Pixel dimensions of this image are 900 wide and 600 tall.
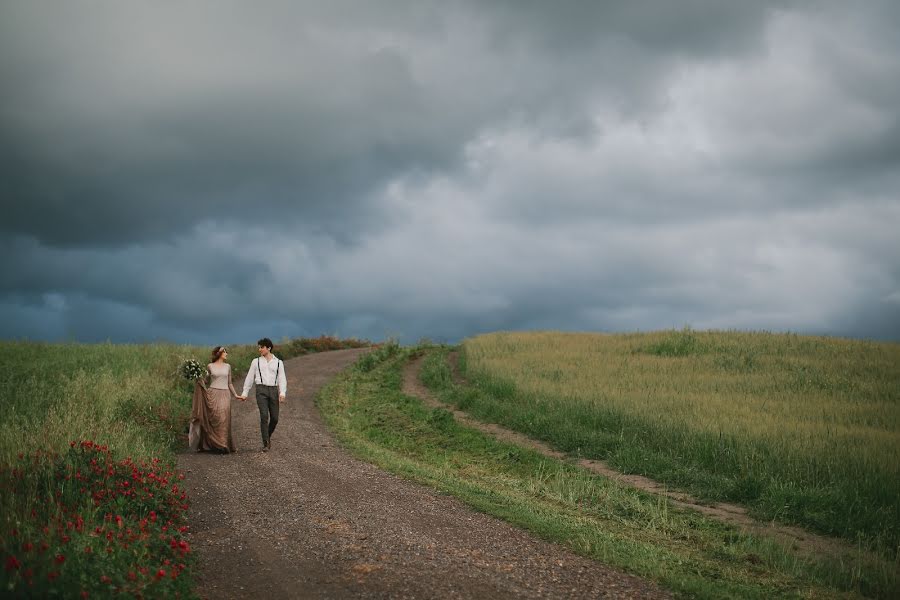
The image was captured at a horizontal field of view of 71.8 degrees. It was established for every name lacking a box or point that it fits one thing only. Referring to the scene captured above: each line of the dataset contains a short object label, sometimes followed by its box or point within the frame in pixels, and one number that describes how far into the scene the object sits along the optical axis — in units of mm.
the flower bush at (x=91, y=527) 6453
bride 16406
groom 16656
